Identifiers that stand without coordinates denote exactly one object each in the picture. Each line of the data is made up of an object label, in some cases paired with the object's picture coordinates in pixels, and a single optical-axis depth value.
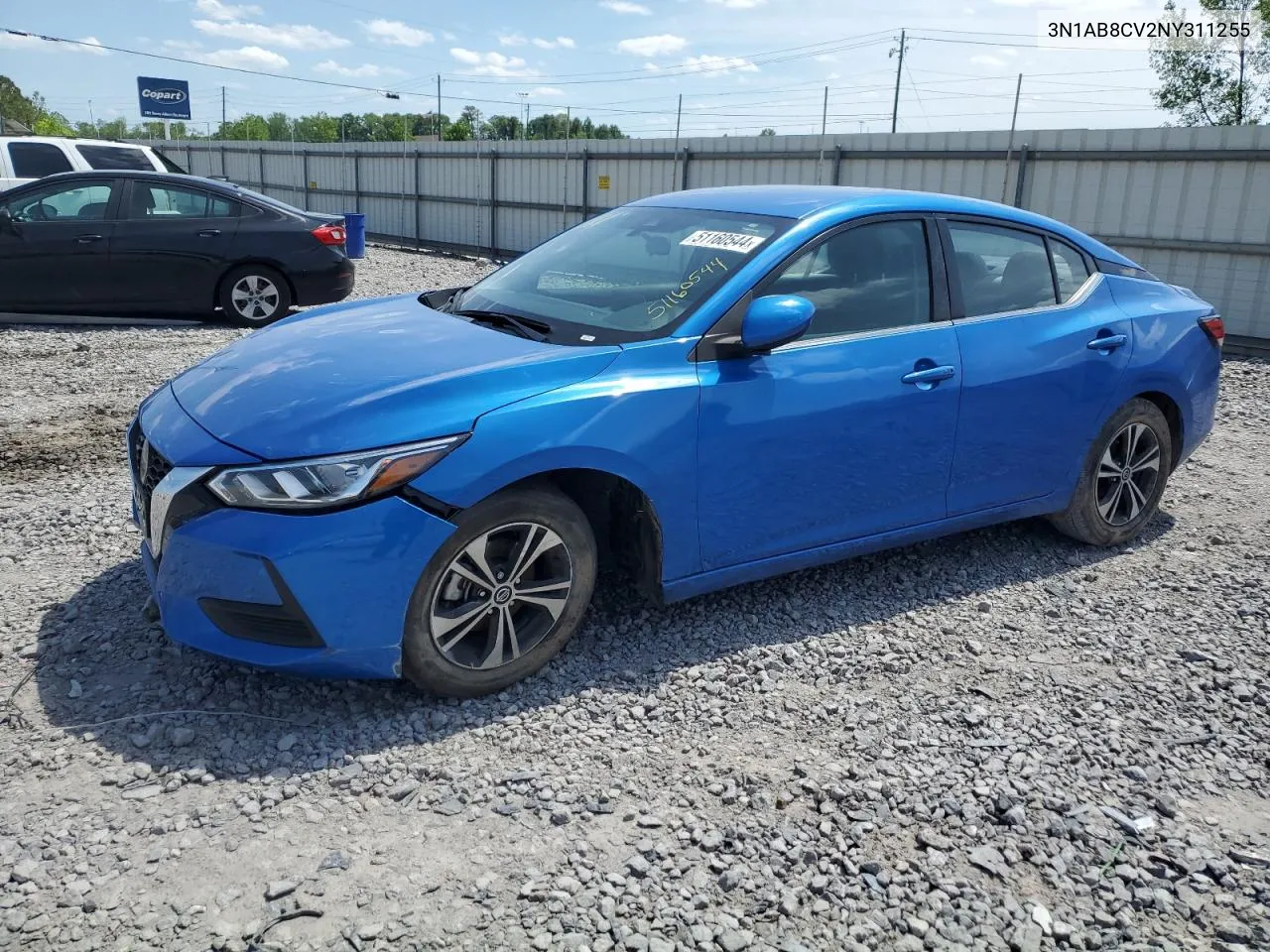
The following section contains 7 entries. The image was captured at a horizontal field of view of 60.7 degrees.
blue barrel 16.75
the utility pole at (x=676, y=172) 17.88
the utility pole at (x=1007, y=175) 13.12
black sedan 10.24
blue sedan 3.22
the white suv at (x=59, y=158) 12.71
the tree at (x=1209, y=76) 34.03
